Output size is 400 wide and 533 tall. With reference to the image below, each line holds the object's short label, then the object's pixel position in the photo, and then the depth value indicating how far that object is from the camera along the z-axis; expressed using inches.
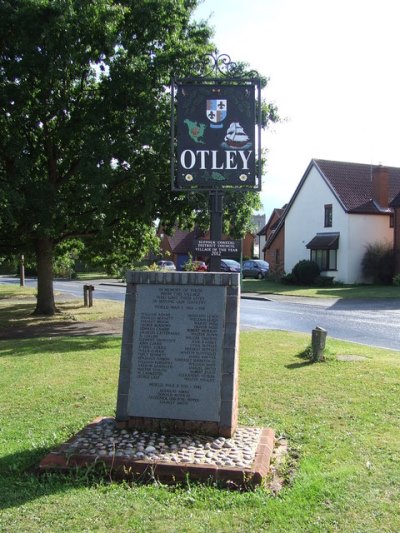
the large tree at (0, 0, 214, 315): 552.4
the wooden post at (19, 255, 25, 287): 1533.0
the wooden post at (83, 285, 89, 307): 908.6
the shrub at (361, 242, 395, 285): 1441.9
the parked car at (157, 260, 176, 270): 1865.8
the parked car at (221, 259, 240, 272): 1638.8
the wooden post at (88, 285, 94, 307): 896.2
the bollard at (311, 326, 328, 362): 381.1
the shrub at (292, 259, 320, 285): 1481.3
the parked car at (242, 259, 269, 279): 1800.0
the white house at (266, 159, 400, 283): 1497.3
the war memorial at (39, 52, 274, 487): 193.3
